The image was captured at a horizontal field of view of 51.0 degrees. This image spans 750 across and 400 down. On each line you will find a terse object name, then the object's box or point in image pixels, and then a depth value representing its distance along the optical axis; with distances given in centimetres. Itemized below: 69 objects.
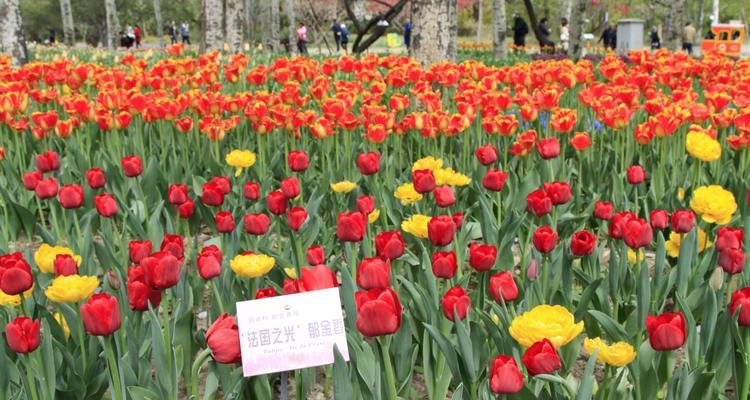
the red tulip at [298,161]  344
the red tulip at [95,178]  336
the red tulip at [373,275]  189
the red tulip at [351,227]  231
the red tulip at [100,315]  174
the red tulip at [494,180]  299
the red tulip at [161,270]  192
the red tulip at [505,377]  156
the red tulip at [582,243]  234
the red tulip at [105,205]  287
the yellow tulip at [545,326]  169
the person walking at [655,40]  2729
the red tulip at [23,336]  176
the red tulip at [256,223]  262
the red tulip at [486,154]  346
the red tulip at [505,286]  203
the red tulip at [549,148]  349
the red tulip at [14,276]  195
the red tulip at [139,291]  195
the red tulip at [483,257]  218
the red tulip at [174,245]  219
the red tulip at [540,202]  267
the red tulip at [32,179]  331
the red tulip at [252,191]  323
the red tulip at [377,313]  164
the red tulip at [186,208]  303
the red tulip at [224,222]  266
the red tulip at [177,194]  301
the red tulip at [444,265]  212
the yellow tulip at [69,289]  198
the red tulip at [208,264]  213
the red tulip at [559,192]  283
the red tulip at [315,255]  231
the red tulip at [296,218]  264
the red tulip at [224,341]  168
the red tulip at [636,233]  233
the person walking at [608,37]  2653
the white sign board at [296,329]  171
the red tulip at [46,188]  309
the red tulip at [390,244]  225
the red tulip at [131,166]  346
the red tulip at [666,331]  170
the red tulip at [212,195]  302
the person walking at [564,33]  2128
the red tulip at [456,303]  189
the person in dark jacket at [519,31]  2050
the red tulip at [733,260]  225
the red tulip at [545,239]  234
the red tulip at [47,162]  362
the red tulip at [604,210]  284
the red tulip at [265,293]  186
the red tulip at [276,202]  284
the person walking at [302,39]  2186
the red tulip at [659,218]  262
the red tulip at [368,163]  340
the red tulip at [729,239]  232
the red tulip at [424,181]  291
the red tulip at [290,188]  296
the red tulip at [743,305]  180
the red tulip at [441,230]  228
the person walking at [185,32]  3711
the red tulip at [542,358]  159
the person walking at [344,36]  2383
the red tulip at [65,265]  219
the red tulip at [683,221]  253
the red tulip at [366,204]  272
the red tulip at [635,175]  337
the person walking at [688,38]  2350
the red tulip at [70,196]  292
